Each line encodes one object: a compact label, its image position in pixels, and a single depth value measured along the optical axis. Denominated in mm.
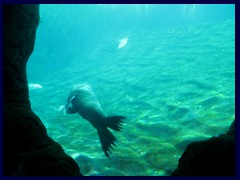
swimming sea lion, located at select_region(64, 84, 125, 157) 6102
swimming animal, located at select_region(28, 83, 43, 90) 23009
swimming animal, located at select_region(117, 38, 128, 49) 31367
